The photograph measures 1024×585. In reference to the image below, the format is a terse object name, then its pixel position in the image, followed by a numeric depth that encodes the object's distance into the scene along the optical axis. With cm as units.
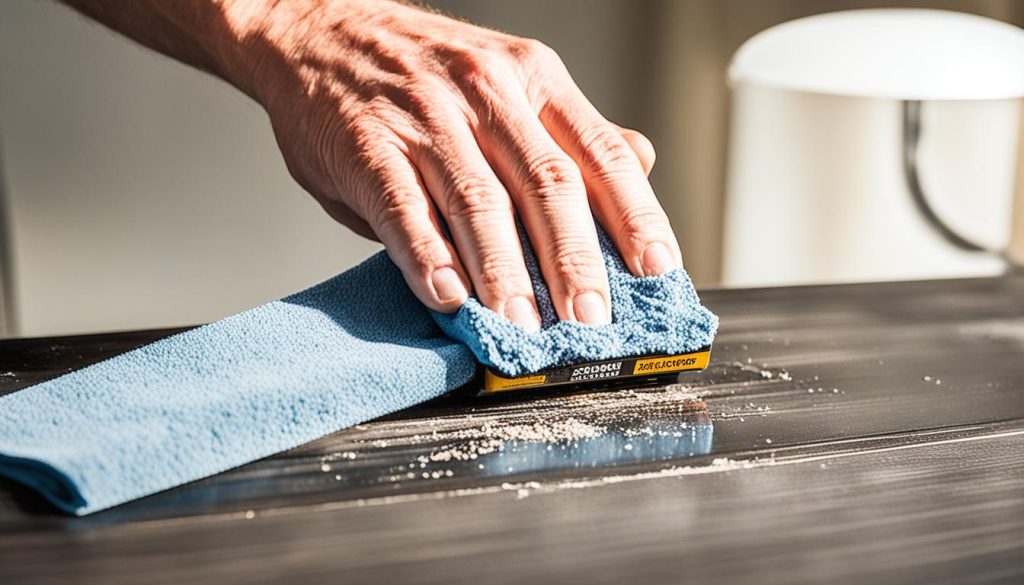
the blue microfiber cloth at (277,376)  41
